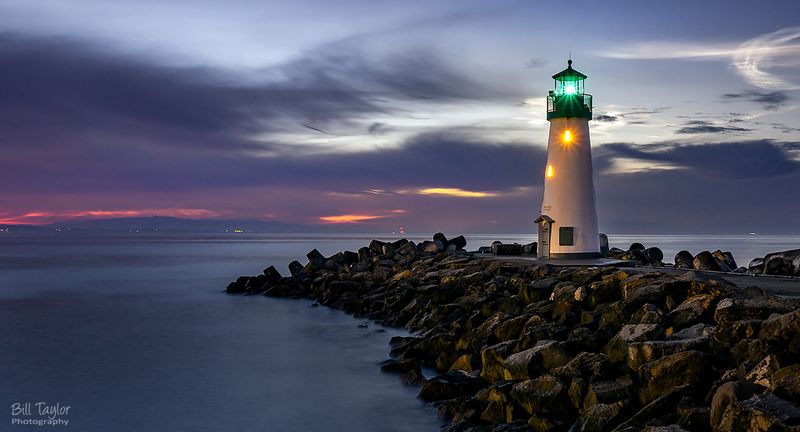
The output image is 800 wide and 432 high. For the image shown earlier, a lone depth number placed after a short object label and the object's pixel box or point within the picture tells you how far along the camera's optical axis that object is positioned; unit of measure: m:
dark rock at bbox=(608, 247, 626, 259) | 25.25
